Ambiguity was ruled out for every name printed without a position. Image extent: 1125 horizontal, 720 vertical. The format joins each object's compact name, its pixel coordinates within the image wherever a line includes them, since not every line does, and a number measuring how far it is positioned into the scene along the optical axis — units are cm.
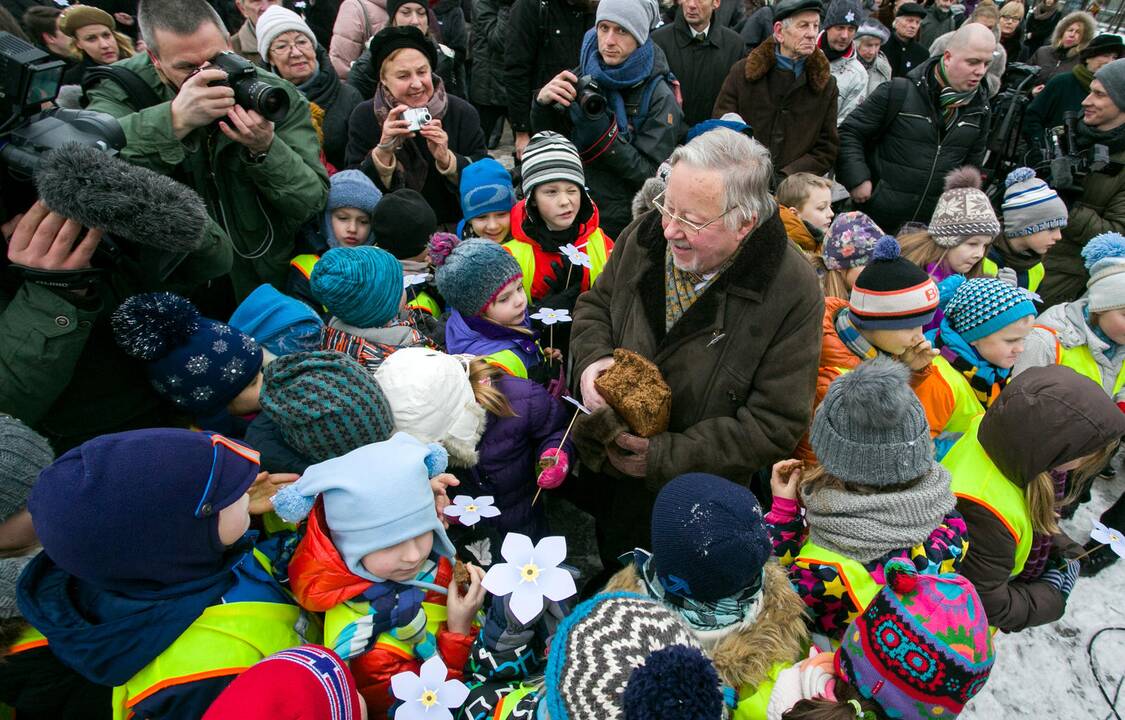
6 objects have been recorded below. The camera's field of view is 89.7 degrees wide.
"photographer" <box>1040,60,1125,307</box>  379
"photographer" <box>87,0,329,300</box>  207
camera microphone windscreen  154
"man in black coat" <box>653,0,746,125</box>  456
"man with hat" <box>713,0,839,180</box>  394
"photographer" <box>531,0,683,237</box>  336
